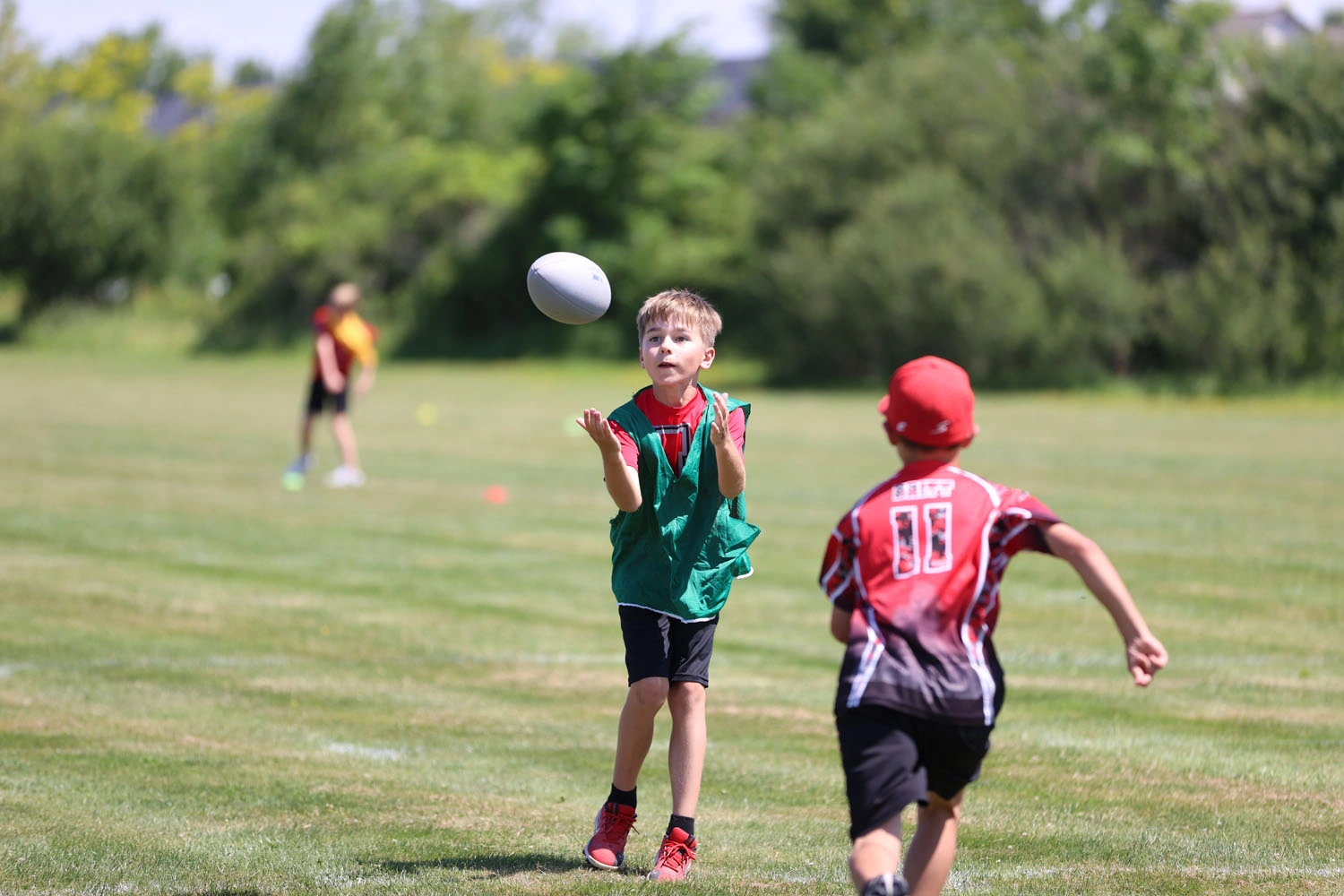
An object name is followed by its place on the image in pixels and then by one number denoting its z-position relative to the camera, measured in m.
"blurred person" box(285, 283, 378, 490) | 35.97
